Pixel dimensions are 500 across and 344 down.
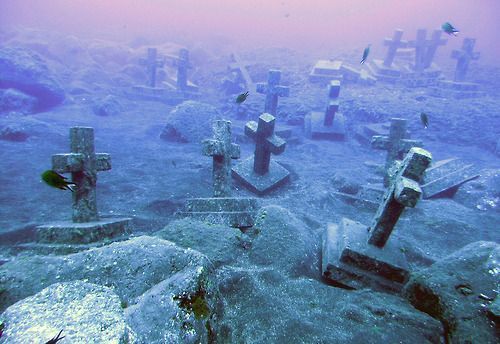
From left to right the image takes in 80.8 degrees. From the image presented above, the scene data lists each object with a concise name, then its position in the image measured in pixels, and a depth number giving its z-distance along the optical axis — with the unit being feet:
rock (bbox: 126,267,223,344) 5.04
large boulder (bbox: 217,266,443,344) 6.66
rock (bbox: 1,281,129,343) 4.14
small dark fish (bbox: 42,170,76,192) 7.57
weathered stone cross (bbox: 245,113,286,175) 19.89
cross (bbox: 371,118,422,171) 20.22
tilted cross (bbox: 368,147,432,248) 9.01
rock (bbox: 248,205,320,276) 9.61
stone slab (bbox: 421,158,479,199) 20.61
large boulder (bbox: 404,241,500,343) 6.98
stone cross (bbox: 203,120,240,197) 15.37
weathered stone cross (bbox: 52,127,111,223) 12.04
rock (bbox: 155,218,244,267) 9.52
